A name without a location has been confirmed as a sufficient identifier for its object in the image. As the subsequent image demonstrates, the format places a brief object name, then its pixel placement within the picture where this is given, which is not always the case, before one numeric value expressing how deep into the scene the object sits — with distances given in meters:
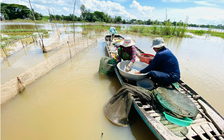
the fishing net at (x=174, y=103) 1.50
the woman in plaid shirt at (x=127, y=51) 2.67
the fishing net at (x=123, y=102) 1.88
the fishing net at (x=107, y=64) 3.35
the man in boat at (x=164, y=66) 2.00
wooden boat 1.32
